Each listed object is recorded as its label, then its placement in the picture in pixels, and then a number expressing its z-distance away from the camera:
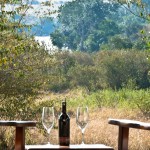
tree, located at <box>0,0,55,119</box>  11.66
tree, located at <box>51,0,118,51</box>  76.98
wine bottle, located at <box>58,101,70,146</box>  5.95
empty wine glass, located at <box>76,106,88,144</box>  5.88
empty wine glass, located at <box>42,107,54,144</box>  5.87
